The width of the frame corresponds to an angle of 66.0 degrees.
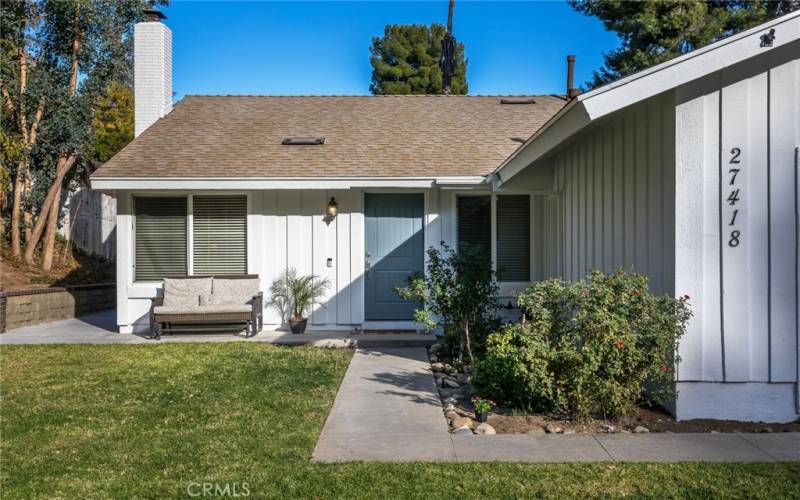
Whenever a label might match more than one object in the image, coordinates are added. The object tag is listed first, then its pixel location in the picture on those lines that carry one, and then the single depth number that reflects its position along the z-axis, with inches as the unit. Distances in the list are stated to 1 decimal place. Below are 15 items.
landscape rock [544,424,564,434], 182.7
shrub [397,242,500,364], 277.8
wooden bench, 362.3
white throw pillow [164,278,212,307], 374.3
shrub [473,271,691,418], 179.6
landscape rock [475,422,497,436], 182.2
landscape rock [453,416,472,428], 189.8
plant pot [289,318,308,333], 380.2
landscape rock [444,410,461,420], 199.9
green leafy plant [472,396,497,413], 191.8
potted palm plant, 387.2
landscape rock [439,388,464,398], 235.3
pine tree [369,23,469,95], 1192.2
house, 187.9
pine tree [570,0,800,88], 648.4
